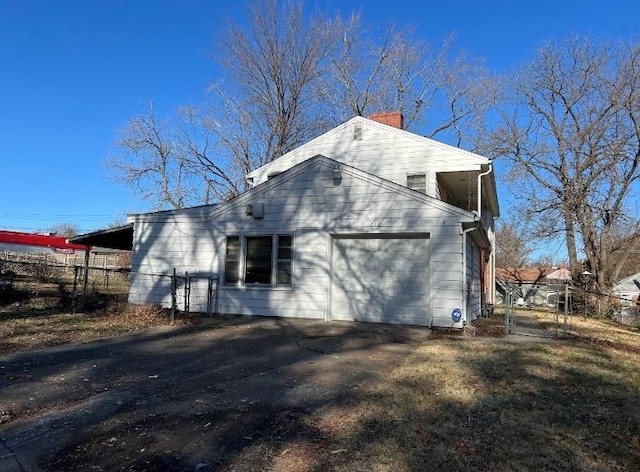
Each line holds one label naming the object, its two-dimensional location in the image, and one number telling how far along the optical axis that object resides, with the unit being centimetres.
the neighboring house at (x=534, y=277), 3734
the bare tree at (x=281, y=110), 2948
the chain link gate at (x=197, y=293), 1262
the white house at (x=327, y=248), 1116
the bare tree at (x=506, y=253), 5546
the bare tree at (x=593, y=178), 2477
